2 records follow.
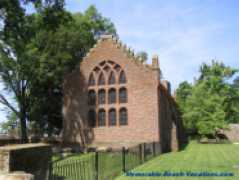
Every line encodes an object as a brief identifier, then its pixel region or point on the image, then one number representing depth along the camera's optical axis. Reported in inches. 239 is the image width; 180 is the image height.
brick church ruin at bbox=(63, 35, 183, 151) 981.8
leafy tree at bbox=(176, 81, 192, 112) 2371.3
